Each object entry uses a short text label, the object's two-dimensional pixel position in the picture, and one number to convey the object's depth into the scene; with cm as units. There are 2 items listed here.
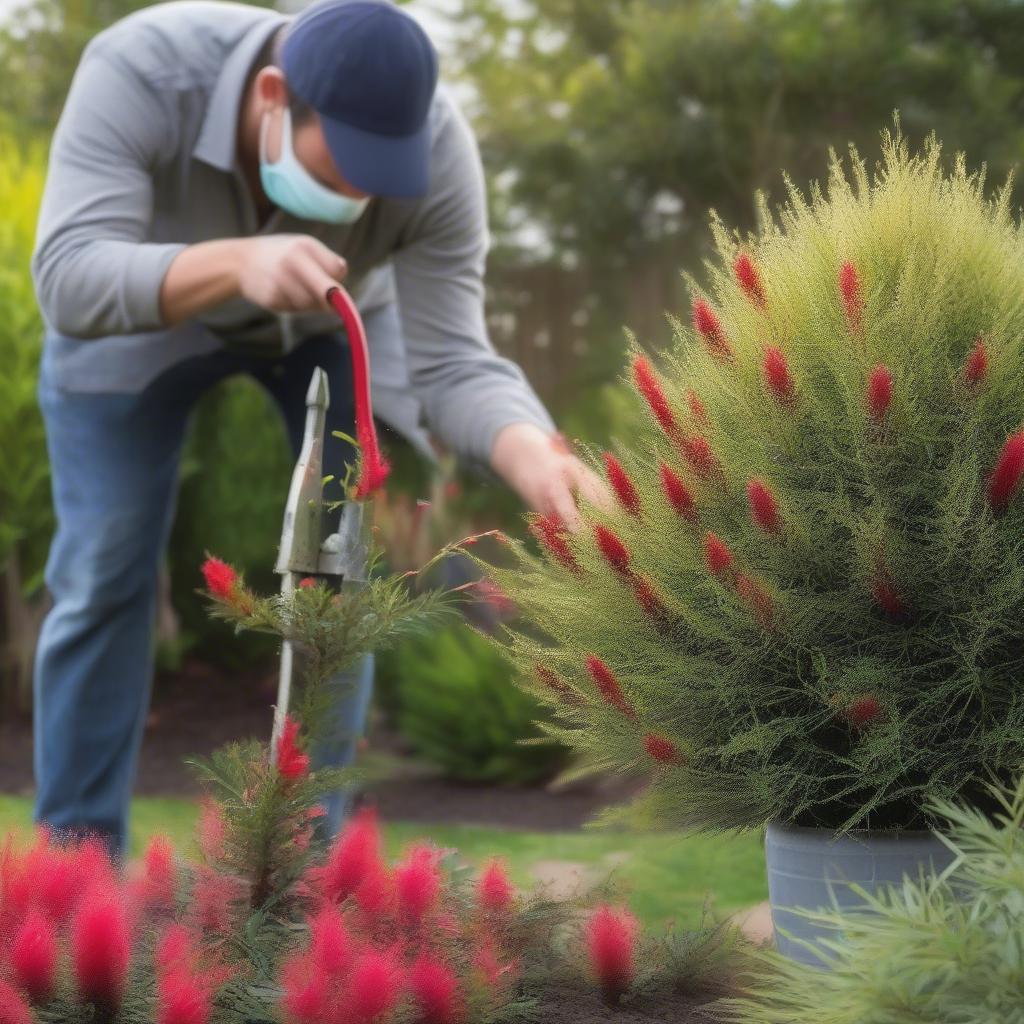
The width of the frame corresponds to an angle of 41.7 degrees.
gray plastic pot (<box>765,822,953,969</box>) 148
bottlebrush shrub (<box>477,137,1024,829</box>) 144
